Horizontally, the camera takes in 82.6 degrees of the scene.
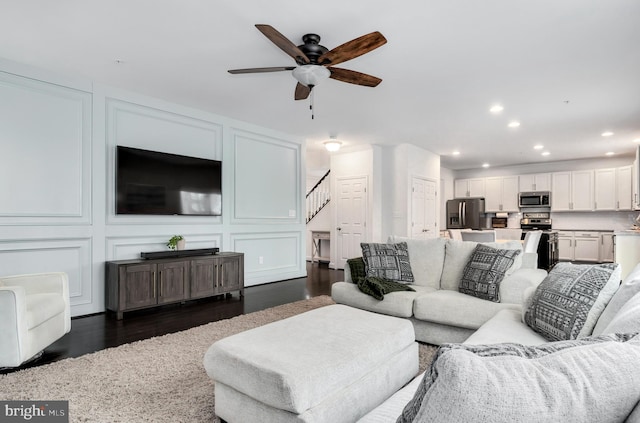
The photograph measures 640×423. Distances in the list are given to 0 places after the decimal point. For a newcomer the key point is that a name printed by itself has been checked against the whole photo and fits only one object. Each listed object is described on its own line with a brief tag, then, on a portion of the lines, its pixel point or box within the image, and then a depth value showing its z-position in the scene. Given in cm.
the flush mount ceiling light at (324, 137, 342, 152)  635
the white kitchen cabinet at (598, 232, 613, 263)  828
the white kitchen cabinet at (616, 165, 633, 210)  812
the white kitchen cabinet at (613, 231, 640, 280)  517
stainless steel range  786
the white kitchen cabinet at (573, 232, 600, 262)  848
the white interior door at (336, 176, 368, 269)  734
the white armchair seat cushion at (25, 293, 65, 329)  254
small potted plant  453
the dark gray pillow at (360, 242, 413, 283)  350
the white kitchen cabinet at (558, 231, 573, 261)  884
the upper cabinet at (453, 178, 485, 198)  1016
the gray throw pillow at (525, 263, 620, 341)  165
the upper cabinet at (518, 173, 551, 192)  916
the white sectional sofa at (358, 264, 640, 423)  57
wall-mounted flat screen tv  415
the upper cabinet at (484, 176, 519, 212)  960
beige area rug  194
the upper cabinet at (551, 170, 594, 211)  864
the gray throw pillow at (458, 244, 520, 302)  290
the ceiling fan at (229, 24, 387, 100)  253
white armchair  238
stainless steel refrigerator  967
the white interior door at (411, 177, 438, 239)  760
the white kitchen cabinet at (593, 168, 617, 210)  834
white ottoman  149
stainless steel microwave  904
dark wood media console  383
